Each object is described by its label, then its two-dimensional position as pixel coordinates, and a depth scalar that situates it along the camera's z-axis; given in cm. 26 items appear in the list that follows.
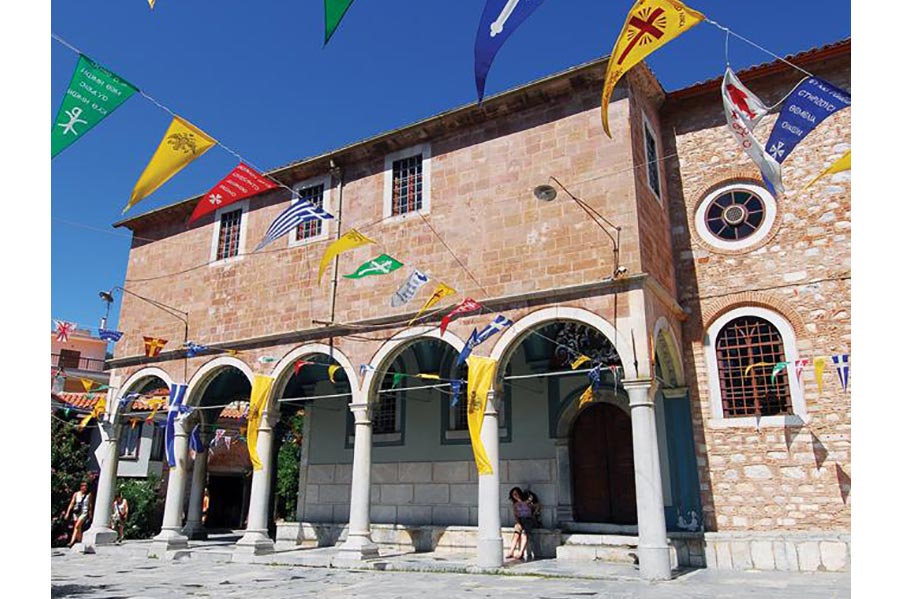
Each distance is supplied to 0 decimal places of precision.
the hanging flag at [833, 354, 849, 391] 1085
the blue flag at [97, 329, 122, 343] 1520
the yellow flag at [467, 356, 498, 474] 1070
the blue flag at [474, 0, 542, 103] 630
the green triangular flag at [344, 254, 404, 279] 1132
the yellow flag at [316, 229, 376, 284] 1094
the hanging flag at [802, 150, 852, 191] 720
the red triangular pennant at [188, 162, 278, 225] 995
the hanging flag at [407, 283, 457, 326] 1151
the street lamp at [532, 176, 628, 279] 1057
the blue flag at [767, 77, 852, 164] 734
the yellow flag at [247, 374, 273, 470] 1338
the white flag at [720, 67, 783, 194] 820
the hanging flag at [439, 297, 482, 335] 1145
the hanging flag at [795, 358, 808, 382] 1118
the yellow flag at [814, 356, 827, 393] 1099
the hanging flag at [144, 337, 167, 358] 1573
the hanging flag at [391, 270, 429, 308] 1127
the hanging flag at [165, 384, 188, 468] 1456
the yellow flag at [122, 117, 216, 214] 868
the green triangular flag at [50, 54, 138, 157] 723
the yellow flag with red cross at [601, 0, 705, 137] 693
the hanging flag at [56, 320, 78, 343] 1555
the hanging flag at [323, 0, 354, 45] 616
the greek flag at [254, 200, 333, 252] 1089
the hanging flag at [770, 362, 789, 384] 1093
